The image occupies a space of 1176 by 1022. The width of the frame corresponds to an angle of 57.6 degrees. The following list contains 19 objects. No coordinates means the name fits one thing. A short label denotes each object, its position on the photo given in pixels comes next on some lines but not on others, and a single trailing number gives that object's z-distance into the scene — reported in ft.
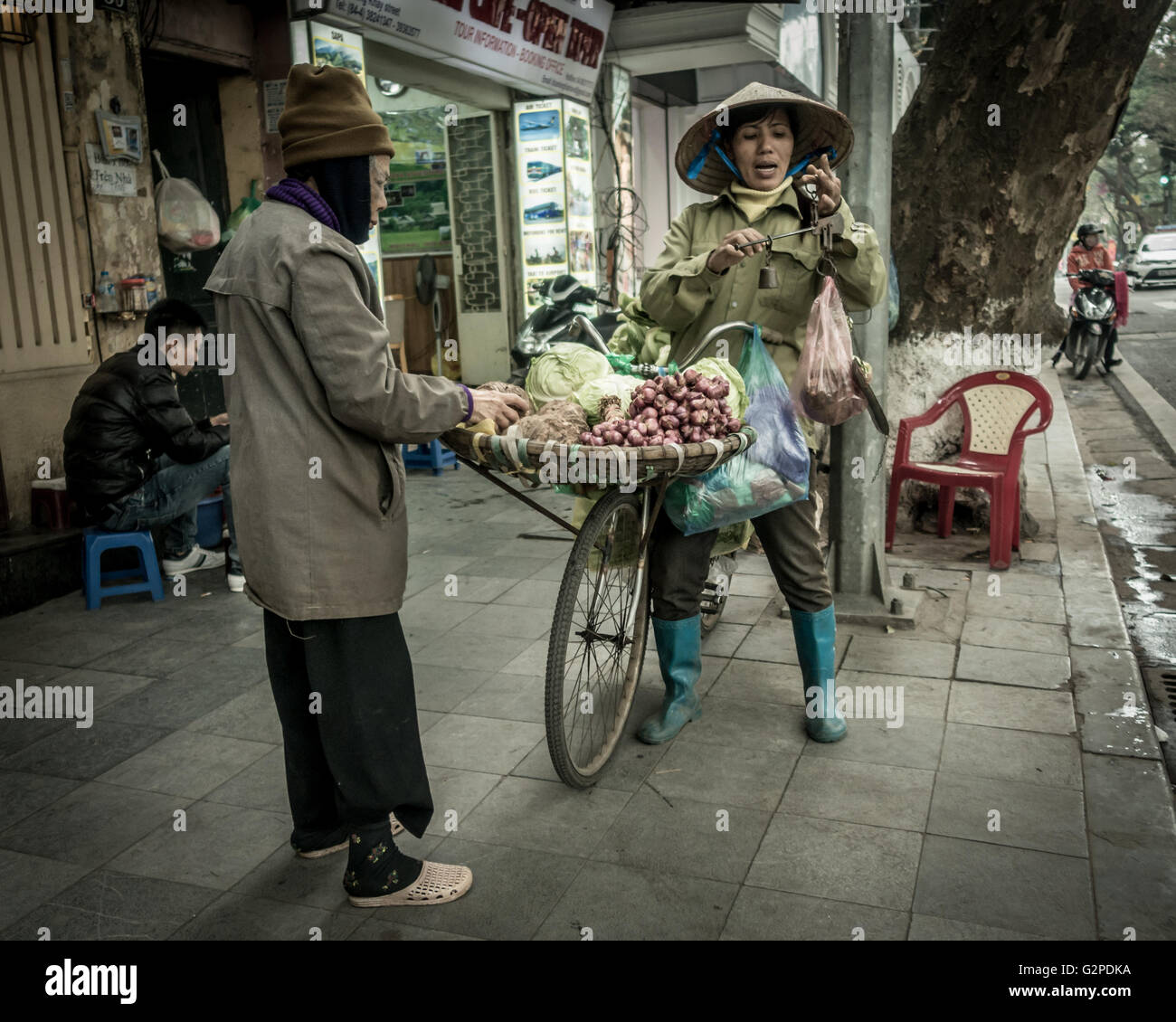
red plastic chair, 18.07
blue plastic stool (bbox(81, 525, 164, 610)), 17.39
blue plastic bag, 11.16
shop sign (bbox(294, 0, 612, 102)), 24.84
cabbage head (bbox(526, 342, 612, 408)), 10.95
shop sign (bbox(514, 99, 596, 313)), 34.94
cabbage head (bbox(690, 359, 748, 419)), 10.71
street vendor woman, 11.65
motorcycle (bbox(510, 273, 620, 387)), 27.63
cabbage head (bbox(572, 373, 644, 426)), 10.41
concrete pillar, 14.99
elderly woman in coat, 7.91
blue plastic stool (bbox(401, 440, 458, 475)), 28.27
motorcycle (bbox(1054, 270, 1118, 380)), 45.55
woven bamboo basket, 9.38
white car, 93.50
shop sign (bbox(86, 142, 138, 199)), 19.39
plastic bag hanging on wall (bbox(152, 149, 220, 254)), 21.35
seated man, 16.98
